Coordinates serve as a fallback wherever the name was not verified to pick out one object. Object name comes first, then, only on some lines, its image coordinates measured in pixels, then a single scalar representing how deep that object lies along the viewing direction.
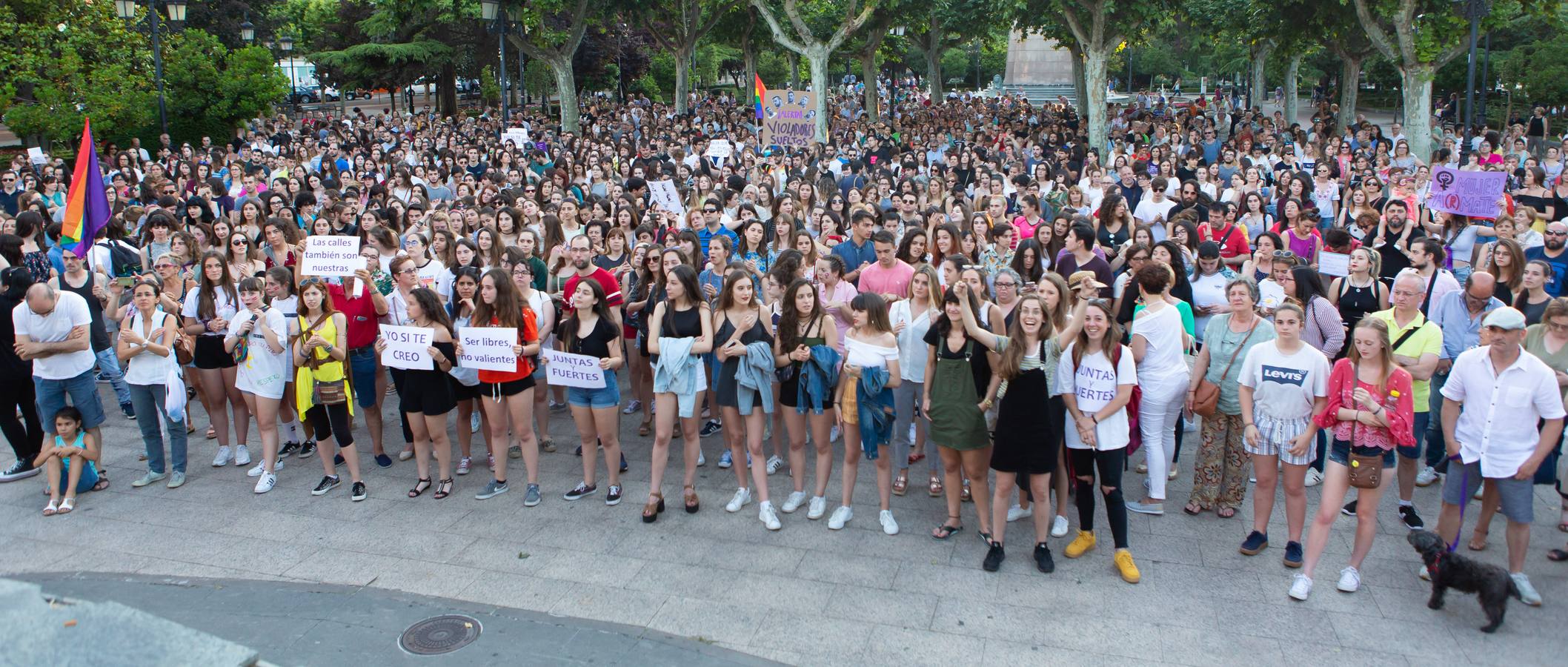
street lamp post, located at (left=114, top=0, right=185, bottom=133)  23.97
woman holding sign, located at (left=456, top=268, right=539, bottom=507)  7.41
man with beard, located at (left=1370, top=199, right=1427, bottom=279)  9.38
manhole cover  5.72
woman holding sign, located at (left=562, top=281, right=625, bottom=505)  7.22
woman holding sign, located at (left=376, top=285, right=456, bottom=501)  7.50
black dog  5.31
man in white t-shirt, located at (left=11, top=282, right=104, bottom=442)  7.91
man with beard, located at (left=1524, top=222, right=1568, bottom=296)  8.29
